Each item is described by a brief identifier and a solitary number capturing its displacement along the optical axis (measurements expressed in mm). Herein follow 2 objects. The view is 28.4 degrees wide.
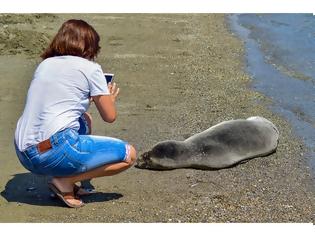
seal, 5074
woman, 3943
